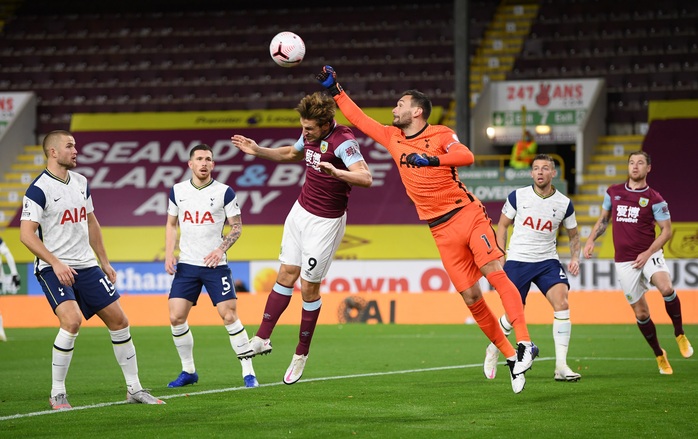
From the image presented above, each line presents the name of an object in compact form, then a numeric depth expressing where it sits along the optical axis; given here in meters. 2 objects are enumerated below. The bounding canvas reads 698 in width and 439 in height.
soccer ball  19.47
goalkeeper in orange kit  18.36
